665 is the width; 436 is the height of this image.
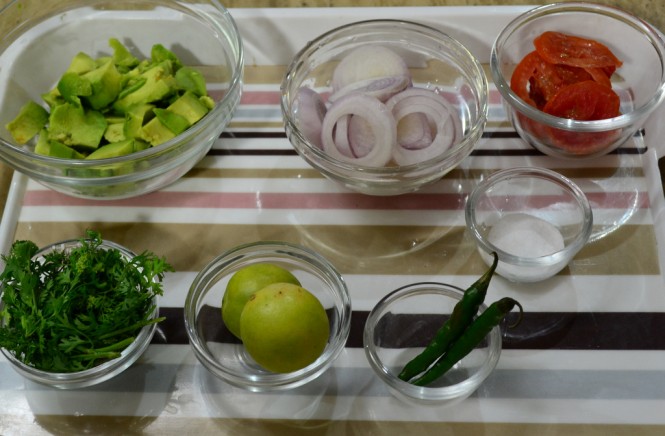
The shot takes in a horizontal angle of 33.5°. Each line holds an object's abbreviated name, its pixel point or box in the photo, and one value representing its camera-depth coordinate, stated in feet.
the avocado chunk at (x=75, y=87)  2.25
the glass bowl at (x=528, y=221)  2.09
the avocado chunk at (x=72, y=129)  2.24
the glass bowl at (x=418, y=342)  1.95
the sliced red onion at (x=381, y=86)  2.20
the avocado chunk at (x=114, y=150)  2.20
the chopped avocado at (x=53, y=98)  2.31
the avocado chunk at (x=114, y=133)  2.25
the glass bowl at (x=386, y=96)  2.11
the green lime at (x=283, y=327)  1.91
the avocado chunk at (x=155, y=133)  2.23
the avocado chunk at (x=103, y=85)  2.28
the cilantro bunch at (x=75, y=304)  1.92
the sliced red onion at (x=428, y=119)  2.16
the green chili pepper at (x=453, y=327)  1.92
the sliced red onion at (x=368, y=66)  2.24
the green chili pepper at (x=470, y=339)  1.91
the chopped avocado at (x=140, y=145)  2.23
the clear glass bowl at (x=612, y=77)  2.20
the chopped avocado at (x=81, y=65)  2.34
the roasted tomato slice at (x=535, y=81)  2.25
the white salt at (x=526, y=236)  2.12
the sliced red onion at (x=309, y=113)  2.21
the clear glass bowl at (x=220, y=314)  1.94
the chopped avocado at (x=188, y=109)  2.26
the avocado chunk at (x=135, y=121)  2.24
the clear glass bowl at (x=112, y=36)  2.25
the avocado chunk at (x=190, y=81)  2.32
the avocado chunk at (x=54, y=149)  2.21
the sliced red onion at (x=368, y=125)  2.12
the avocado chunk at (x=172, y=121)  2.23
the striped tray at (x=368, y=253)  2.02
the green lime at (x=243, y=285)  2.00
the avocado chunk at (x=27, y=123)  2.30
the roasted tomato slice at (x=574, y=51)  2.25
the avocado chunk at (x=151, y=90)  2.27
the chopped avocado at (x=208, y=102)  2.31
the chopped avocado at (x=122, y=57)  2.37
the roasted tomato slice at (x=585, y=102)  2.18
